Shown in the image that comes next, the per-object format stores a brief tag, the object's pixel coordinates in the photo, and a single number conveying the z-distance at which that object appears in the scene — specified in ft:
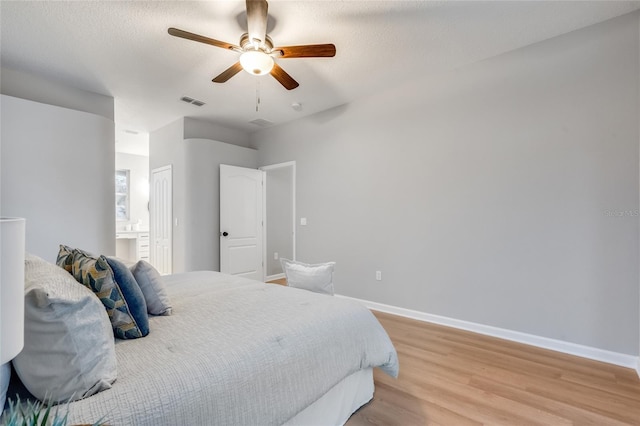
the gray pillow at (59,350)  2.99
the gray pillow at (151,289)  5.47
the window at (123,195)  23.27
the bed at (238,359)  3.20
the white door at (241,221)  16.14
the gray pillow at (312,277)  8.55
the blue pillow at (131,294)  4.60
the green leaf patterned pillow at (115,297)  4.34
